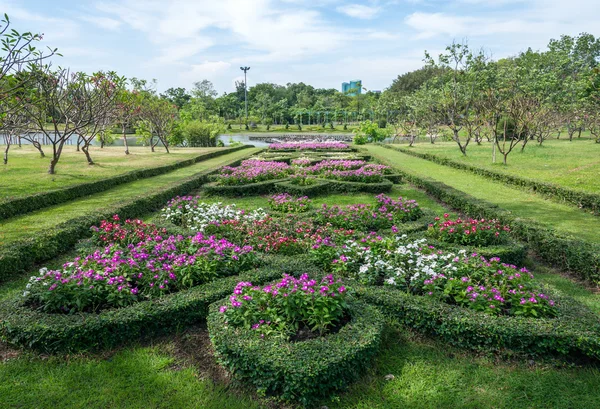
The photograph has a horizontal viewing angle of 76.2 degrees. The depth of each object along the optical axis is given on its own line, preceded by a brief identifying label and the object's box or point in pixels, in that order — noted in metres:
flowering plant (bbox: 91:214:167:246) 5.90
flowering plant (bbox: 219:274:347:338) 3.44
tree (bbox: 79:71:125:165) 14.63
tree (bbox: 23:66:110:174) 13.25
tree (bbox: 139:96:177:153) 22.61
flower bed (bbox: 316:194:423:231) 6.78
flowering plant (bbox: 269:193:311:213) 8.23
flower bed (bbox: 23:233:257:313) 3.89
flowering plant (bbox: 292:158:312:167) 15.39
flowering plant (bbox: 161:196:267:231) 6.87
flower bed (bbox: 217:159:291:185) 11.28
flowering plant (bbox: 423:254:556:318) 3.71
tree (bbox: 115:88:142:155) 19.03
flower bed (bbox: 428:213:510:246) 5.78
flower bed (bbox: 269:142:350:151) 23.20
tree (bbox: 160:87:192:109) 68.88
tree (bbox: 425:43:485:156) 20.44
